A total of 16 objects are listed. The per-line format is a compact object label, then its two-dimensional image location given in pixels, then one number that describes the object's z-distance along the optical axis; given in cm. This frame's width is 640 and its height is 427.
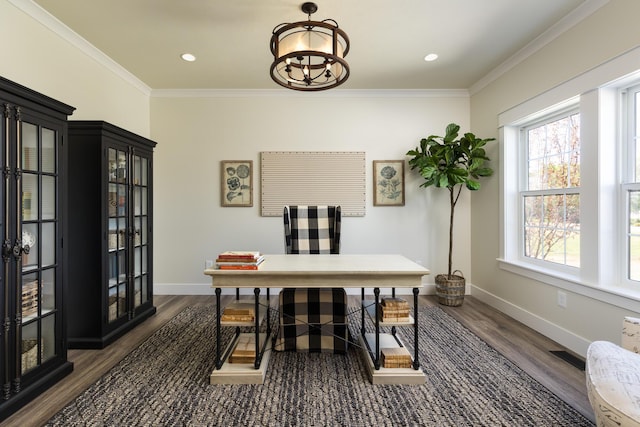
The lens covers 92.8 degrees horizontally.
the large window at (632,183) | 213
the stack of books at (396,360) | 201
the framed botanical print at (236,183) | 395
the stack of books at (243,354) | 207
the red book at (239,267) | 196
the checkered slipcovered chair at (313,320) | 236
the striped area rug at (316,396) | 164
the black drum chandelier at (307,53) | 183
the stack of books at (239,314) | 203
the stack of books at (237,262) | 196
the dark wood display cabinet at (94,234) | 252
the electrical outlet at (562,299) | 253
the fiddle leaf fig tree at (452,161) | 335
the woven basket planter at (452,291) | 348
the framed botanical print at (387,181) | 395
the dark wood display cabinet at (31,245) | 171
